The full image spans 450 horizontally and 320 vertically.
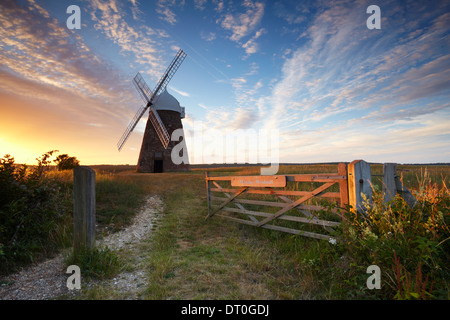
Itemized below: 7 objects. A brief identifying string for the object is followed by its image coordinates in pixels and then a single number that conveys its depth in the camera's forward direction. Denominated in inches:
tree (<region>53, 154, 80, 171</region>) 747.0
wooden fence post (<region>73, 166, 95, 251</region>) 174.9
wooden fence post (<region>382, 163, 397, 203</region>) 172.7
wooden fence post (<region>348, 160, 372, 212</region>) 158.9
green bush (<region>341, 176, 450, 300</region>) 106.1
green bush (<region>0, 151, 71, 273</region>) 186.1
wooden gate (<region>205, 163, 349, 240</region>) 172.0
